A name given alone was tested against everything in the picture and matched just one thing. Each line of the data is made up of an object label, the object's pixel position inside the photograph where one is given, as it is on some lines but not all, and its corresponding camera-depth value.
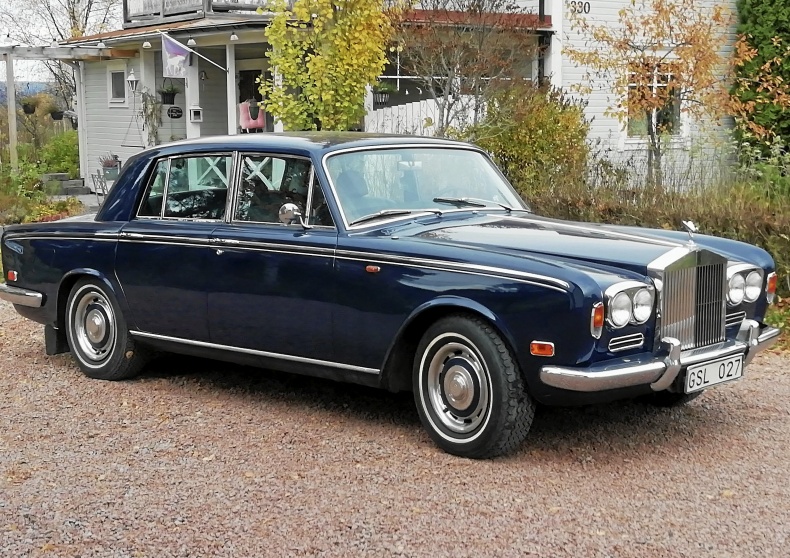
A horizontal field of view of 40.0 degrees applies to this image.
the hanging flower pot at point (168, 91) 20.94
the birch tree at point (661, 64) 15.41
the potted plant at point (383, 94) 17.01
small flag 17.83
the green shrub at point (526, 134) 13.77
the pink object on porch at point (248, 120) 18.09
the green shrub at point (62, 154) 25.77
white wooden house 17.54
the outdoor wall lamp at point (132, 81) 21.30
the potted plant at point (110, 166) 20.78
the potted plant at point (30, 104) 29.67
